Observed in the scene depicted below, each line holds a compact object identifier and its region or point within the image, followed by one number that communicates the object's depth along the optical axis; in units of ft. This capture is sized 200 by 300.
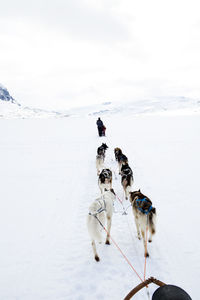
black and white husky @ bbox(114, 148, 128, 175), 24.31
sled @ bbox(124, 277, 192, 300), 5.16
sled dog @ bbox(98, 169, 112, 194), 17.81
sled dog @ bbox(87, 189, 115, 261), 10.06
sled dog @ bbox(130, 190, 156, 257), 10.44
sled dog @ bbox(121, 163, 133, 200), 17.49
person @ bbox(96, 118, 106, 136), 54.19
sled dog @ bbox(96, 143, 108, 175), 25.03
